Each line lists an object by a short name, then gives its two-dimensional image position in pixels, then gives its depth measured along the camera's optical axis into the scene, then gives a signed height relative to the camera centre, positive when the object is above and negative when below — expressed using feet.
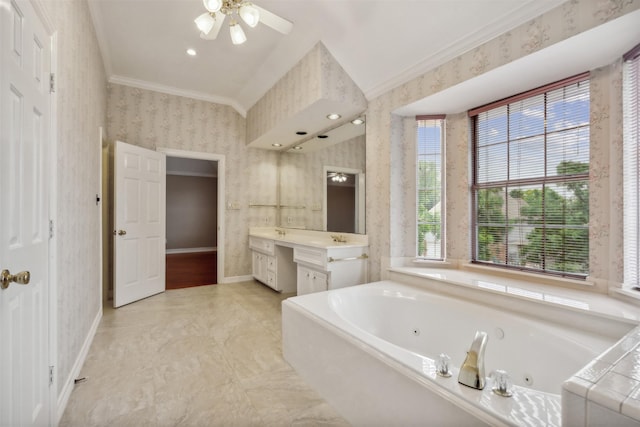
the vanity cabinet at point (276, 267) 13.20 -2.62
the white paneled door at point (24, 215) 3.30 -0.06
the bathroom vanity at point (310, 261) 9.71 -1.88
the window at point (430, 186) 9.53 +0.89
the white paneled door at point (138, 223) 11.48 -0.53
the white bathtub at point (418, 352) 3.44 -2.49
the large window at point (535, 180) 6.80 +0.88
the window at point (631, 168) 5.72 +0.92
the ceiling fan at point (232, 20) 6.36 +4.51
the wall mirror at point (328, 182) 10.87 +1.30
